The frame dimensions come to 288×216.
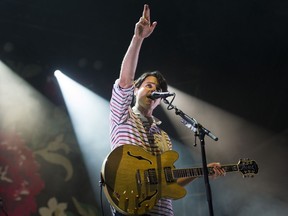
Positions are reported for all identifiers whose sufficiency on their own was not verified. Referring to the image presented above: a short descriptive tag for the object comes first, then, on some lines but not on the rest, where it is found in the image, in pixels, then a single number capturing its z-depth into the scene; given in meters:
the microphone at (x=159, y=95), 2.80
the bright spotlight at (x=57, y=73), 5.26
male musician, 2.72
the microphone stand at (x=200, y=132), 2.45
